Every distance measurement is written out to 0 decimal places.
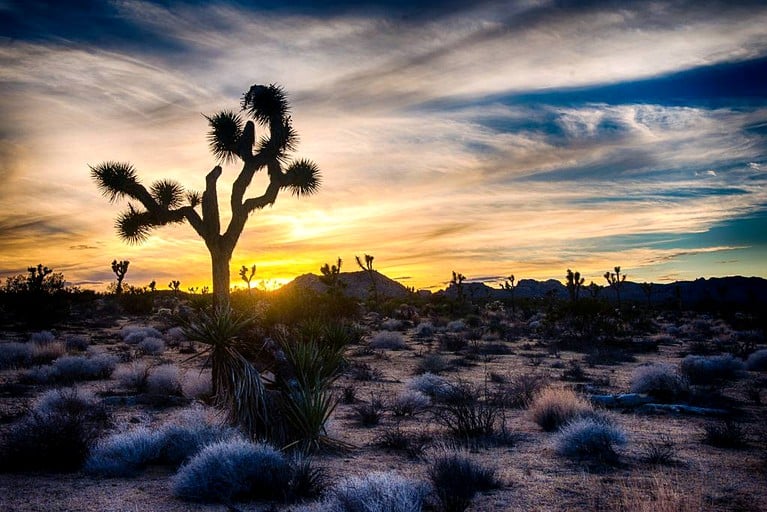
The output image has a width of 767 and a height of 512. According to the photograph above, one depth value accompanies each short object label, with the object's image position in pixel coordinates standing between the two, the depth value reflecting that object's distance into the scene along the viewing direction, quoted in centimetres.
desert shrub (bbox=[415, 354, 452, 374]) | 1589
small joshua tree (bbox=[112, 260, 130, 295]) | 5347
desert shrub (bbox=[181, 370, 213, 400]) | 1141
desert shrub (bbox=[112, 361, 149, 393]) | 1225
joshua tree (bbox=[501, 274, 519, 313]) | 5341
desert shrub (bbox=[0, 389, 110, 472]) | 666
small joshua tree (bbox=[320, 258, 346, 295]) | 3407
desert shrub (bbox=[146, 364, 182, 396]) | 1181
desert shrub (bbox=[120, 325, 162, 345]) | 2191
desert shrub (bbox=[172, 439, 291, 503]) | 571
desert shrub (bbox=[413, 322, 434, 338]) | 2706
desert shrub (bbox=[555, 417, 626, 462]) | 722
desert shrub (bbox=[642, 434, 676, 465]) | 691
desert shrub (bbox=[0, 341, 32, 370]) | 1534
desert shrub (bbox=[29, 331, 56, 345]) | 1937
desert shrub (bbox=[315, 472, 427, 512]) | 449
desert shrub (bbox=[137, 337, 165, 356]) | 1900
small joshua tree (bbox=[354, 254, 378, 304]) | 5122
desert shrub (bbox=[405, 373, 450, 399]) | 1166
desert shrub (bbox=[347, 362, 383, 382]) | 1447
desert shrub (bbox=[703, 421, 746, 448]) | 778
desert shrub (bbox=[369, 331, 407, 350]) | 2183
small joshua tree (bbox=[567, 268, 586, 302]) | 4173
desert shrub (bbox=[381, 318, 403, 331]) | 2995
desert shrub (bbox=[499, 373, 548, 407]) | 1098
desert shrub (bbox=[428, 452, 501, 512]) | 557
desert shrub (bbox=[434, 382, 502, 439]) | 826
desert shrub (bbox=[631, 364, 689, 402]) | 1124
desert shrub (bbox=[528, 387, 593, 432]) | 893
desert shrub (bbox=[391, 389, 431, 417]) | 1021
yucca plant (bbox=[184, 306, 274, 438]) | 697
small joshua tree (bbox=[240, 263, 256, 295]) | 4651
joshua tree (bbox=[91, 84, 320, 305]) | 1400
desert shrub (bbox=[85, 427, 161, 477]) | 651
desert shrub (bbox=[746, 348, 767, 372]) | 1554
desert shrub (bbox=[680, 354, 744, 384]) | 1386
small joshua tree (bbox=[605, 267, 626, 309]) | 5294
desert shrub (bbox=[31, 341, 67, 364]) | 1595
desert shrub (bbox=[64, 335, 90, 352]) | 1933
